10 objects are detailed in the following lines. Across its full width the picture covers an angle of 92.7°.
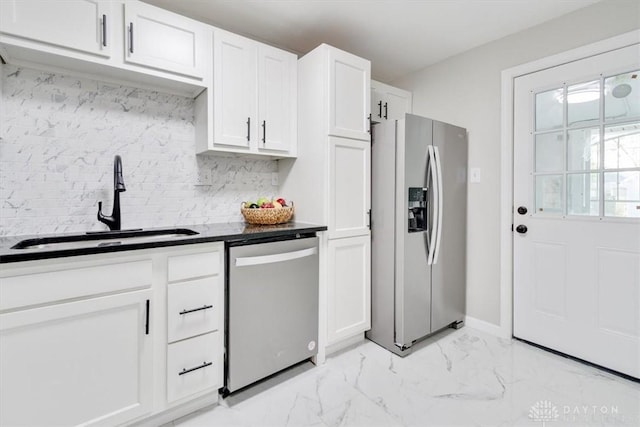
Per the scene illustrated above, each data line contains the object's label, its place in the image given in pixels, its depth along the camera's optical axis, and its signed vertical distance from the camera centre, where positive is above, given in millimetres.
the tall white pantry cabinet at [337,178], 2066 +233
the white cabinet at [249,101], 1937 +742
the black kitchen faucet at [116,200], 1739 +56
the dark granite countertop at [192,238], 1145 -145
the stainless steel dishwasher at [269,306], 1659 -564
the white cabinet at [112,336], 1157 -554
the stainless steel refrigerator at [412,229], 2176 -137
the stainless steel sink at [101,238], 1509 -156
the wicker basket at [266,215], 2123 -34
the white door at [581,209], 1901 +16
